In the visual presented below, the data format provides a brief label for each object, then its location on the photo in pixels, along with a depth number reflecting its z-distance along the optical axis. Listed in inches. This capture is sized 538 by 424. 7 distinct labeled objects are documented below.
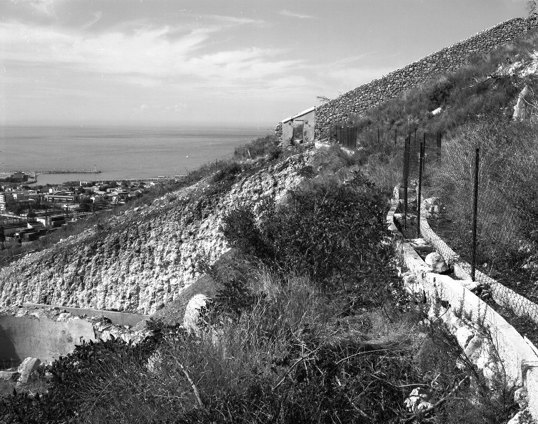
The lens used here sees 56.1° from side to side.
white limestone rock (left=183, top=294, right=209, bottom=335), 209.2
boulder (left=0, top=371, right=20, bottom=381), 324.5
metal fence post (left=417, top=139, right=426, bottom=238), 267.4
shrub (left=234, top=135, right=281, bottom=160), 778.2
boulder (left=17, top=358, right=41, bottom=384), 311.0
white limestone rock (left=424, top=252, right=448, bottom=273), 205.6
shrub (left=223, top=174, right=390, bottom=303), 215.0
